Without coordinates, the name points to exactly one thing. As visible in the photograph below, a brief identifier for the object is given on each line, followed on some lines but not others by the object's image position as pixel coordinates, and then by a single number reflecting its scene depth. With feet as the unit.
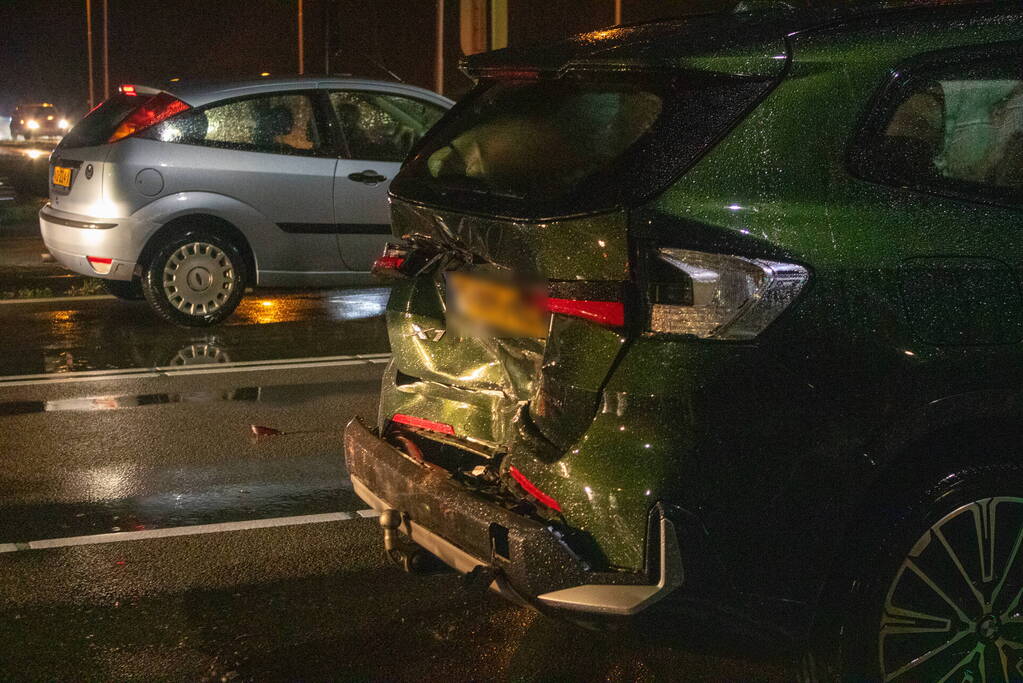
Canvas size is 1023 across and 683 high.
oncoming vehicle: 170.40
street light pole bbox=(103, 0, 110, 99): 131.19
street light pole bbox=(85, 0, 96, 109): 141.64
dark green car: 10.53
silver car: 31.22
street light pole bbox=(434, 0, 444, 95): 66.63
